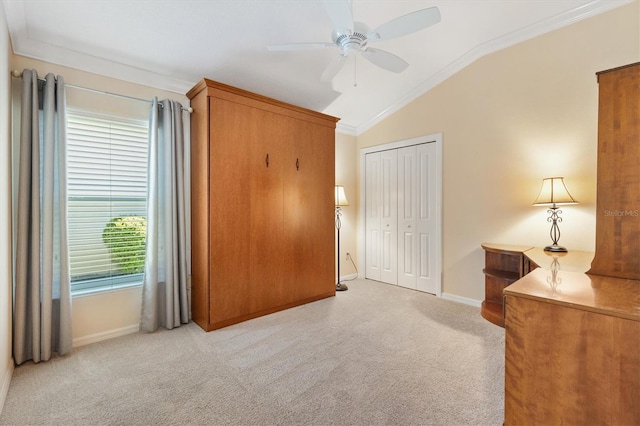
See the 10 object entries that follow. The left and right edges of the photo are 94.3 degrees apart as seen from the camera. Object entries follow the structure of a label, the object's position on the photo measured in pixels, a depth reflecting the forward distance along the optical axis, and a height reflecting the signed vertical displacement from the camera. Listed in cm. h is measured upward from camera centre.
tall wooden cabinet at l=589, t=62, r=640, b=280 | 133 +18
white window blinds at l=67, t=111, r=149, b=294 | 257 +10
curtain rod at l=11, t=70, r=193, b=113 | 220 +105
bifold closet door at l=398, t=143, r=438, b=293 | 404 -8
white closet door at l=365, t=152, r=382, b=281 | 470 -6
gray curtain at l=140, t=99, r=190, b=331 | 279 -13
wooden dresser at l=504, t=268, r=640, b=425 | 107 -55
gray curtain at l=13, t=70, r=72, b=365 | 219 -15
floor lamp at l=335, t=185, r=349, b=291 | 432 +16
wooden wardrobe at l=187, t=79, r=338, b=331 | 288 +8
